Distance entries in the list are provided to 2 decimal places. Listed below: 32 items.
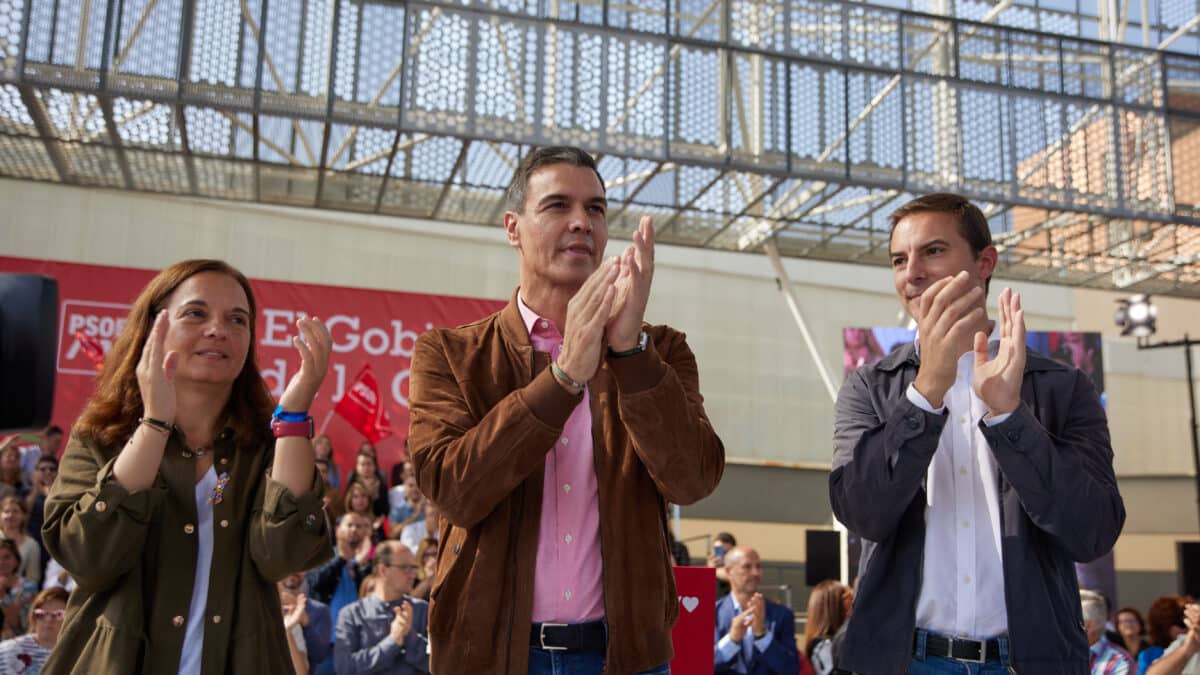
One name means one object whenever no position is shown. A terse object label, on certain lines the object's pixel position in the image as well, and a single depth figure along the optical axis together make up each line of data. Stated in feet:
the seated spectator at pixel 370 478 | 31.22
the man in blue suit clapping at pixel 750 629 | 22.30
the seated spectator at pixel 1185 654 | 18.85
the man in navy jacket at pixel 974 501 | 7.56
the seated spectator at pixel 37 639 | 17.69
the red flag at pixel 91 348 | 30.86
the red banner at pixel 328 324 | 31.32
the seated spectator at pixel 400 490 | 31.71
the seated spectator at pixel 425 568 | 21.57
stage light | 41.68
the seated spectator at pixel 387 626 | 19.57
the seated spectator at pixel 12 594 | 21.79
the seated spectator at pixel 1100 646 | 20.18
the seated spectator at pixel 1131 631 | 28.48
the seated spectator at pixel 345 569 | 23.65
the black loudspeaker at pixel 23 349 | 7.42
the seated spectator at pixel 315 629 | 20.85
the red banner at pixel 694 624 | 10.16
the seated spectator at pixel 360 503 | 29.48
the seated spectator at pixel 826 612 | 23.88
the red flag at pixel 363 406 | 32.94
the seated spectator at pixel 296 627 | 19.44
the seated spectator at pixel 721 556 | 29.09
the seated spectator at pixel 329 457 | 31.27
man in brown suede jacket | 6.82
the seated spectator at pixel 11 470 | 28.40
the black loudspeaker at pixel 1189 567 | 38.19
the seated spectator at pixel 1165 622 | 24.29
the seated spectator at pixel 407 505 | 30.30
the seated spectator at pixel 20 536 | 24.79
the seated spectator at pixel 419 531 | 27.86
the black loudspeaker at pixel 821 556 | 34.96
